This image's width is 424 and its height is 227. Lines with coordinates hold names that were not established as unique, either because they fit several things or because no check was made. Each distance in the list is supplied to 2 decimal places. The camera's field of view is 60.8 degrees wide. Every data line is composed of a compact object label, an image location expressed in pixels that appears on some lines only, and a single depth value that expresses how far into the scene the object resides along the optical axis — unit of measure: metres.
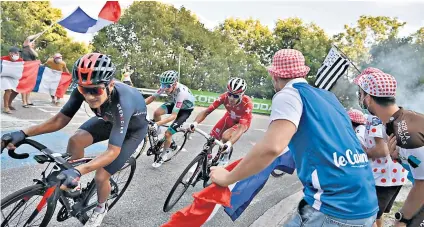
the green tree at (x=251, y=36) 36.50
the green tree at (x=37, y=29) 26.19
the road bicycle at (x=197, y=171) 5.16
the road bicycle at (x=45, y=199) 2.99
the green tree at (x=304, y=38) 33.50
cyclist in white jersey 6.72
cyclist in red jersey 6.23
